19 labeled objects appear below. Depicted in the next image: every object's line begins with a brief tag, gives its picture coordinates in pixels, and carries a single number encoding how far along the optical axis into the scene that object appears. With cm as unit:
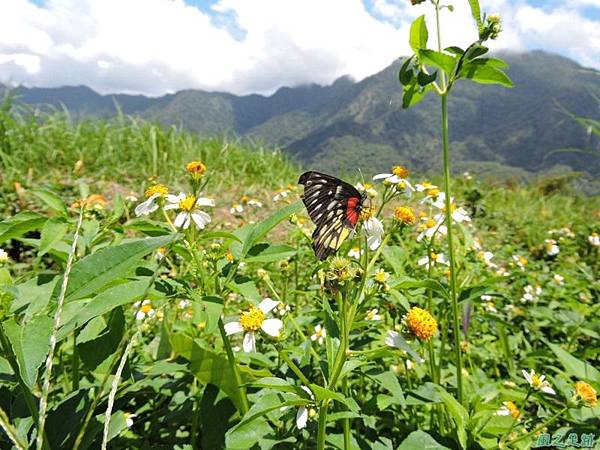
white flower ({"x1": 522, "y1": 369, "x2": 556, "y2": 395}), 27
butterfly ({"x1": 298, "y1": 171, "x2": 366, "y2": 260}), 24
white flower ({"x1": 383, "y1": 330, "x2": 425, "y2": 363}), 22
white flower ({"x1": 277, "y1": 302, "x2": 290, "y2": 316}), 25
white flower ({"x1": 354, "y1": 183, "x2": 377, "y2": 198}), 28
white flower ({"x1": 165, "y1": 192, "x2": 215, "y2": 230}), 24
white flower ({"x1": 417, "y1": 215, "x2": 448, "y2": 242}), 31
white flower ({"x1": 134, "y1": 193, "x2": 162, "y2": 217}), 25
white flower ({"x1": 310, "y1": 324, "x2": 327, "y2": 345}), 35
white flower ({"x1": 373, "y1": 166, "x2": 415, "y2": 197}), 27
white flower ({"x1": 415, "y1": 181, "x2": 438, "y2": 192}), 34
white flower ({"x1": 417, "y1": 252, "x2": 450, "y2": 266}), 36
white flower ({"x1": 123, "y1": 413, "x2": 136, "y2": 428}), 25
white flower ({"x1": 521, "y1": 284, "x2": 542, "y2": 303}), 55
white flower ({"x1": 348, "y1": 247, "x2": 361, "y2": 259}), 38
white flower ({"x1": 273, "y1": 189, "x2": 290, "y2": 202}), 52
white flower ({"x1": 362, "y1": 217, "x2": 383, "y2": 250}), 24
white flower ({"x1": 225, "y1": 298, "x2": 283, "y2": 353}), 23
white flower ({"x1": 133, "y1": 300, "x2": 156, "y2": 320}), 40
